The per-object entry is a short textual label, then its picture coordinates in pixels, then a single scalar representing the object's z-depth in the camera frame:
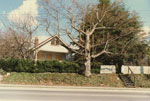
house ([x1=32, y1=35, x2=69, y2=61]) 29.46
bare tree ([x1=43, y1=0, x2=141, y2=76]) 19.09
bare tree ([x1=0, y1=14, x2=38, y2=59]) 24.14
